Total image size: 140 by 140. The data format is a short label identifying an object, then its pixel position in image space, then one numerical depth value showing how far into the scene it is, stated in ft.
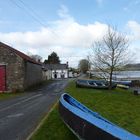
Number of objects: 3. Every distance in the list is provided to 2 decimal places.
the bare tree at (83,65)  203.10
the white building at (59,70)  164.88
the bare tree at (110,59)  54.84
